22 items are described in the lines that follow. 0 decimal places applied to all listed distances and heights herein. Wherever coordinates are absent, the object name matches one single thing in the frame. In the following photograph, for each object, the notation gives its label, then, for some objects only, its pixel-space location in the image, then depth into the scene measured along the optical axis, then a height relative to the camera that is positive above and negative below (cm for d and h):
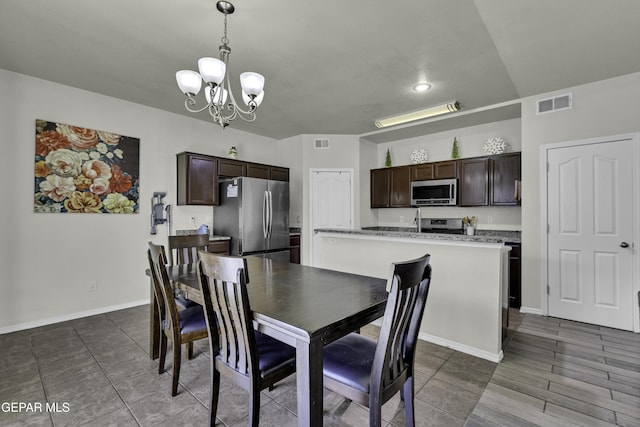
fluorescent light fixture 380 +145
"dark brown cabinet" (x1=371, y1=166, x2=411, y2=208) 527 +54
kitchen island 242 -61
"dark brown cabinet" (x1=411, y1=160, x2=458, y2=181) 471 +77
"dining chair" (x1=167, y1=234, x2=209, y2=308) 287 -34
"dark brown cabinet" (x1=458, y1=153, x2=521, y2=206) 412 +54
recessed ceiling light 333 +153
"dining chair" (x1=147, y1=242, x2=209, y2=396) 192 -76
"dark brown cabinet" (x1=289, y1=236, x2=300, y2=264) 531 -64
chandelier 194 +95
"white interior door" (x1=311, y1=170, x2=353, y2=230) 543 +31
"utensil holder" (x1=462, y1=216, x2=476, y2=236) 472 -10
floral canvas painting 323 +53
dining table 118 -46
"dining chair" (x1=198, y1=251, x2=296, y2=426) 135 -65
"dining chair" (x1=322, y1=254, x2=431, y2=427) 127 -74
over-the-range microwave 467 +39
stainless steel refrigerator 439 +0
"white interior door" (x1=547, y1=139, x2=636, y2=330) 305 -19
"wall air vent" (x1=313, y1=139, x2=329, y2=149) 544 +137
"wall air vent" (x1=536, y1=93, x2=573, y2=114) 333 +133
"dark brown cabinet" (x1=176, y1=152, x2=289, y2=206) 414 +62
